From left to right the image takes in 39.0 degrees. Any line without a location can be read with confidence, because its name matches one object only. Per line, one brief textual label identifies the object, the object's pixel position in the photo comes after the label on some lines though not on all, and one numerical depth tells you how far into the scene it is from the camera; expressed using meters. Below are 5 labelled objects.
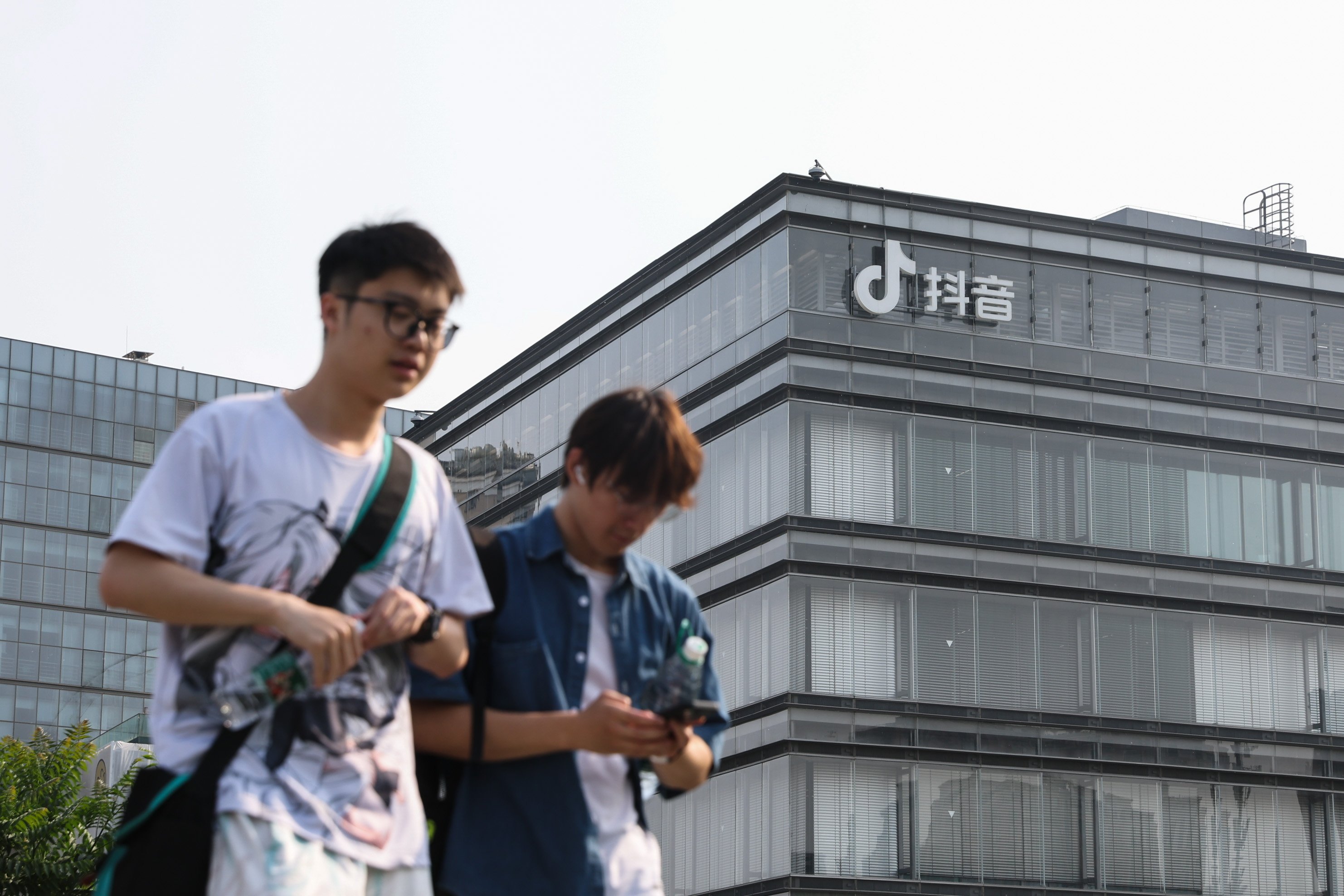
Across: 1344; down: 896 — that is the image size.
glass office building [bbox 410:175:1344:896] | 32.16
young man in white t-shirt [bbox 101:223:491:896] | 3.44
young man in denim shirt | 4.00
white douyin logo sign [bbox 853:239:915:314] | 33.81
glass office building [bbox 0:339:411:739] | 74.25
